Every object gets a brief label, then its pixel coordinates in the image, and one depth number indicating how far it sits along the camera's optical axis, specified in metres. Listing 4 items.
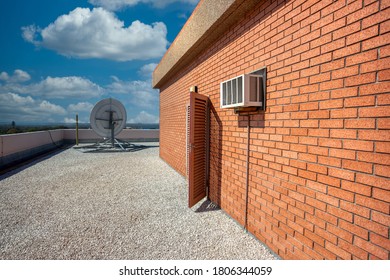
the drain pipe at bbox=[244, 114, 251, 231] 3.17
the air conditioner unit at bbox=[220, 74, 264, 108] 2.74
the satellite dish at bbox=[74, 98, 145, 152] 12.86
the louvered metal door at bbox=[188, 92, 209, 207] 4.03
